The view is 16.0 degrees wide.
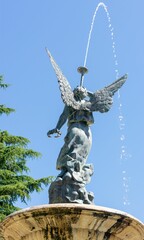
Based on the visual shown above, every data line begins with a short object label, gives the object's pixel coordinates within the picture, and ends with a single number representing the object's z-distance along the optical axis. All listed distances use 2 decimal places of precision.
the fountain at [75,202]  7.66
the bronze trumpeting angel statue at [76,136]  9.14
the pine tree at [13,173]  21.64
